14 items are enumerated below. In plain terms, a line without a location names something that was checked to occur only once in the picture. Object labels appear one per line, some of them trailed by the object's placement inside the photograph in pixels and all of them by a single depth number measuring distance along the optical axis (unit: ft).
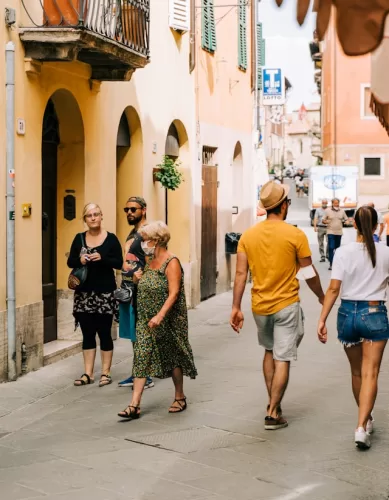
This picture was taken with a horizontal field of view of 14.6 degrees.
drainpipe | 46.49
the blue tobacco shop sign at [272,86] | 144.33
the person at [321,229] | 126.99
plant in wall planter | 70.36
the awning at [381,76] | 16.45
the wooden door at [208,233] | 87.59
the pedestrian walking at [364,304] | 33.85
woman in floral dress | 38.70
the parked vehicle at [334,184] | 192.44
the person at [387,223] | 93.27
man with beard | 42.98
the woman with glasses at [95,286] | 45.38
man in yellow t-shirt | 36.40
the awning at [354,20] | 13.83
